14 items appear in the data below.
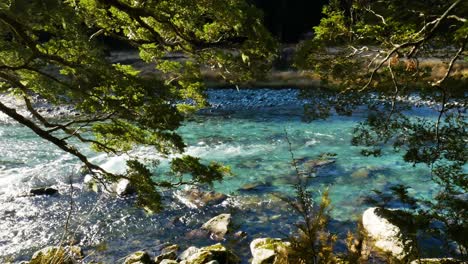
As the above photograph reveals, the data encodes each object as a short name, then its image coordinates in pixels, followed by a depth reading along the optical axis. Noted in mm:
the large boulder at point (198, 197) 10414
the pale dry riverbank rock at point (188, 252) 7698
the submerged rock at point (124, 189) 10938
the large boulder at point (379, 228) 7348
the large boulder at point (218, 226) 8797
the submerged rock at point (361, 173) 11595
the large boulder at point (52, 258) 4449
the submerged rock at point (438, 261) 5503
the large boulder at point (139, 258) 7270
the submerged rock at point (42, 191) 11211
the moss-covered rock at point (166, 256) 7545
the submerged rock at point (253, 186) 11133
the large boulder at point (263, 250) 6953
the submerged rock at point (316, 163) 12329
